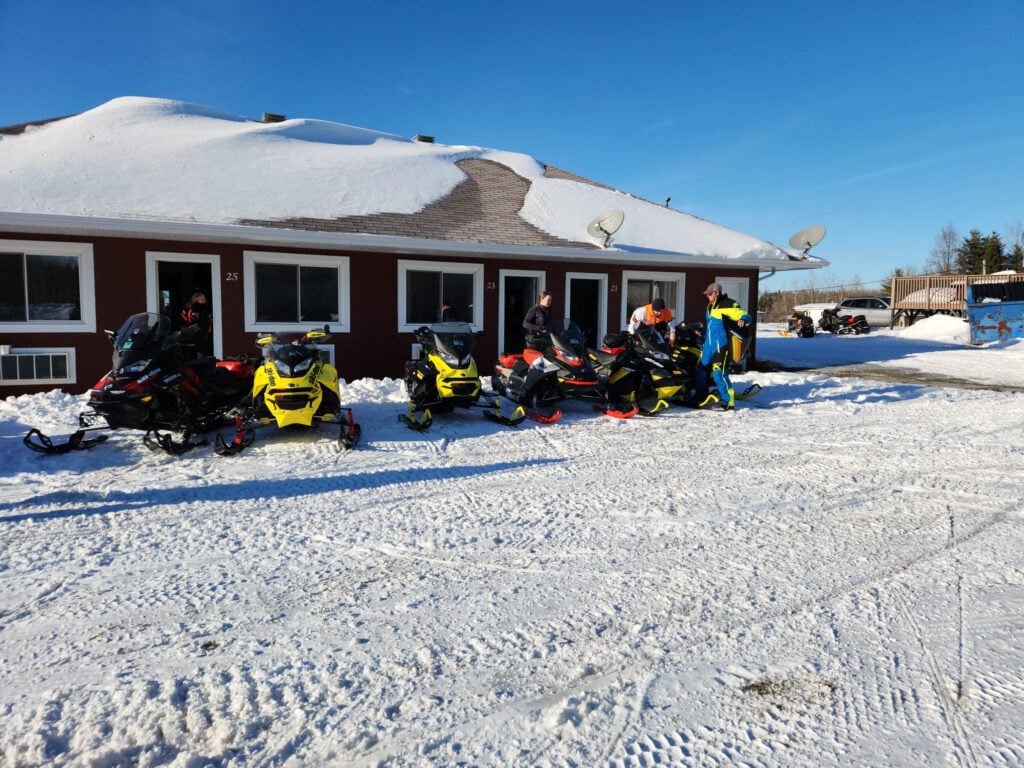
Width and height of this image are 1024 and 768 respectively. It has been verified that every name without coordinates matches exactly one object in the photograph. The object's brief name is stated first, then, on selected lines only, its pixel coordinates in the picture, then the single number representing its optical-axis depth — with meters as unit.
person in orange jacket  9.02
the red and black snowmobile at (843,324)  24.16
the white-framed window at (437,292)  10.77
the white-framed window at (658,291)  12.78
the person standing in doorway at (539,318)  8.12
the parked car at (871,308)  27.50
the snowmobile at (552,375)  7.40
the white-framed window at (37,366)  8.43
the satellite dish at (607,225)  11.28
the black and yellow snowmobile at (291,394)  5.67
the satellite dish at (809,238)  13.57
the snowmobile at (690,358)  8.42
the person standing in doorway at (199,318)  6.65
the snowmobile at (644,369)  7.88
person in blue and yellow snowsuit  7.91
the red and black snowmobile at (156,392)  5.42
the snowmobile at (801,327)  23.28
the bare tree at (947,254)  49.88
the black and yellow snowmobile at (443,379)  6.75
